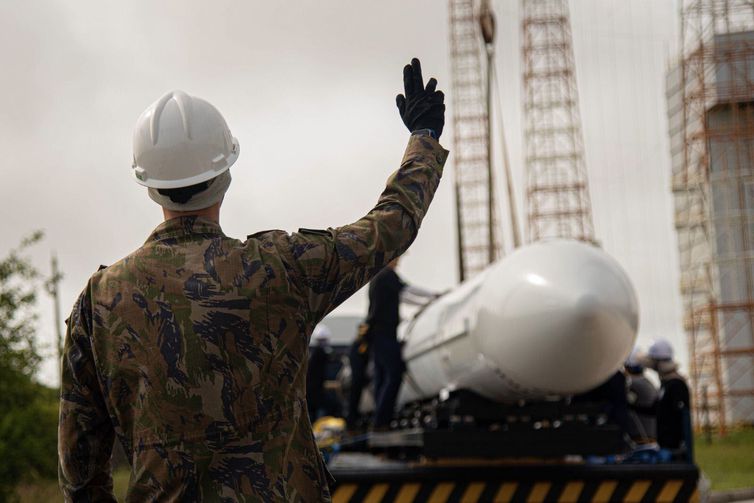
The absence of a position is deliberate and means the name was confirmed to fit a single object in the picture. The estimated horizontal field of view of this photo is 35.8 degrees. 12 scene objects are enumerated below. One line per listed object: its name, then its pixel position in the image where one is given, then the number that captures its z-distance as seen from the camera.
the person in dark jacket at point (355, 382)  11.85
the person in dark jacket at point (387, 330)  10.38
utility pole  17.09
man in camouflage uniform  2.63
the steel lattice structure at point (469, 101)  62.81
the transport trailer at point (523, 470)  8.40
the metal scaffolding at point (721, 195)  42.94
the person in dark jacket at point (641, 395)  11.20
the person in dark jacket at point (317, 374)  13.78
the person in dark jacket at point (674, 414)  9.70
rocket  7.20
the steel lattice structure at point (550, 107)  54.09
